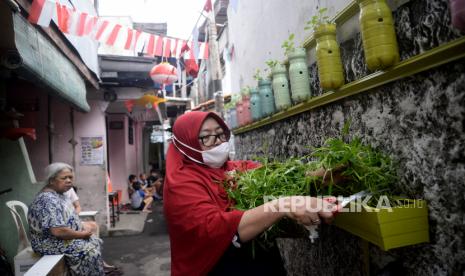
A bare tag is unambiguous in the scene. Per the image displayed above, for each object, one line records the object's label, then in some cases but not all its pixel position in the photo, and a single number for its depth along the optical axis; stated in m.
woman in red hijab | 1.44
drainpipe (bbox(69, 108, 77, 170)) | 6.92
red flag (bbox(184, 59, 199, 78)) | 6.85
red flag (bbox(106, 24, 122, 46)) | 4.76
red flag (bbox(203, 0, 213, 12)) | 6.52
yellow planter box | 1.25
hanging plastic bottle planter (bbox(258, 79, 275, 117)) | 3.38
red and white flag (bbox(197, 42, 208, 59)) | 6.57
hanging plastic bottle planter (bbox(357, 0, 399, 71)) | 1.48
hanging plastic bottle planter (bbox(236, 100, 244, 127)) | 4.74
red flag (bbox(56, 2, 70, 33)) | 3.87
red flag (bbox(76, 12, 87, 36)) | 4.19
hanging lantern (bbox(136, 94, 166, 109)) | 7.83
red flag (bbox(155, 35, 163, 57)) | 5.54
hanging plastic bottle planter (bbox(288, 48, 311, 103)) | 2.51
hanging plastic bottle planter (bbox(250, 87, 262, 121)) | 3.72
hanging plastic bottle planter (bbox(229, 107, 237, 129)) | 5.51
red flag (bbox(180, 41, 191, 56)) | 6.03
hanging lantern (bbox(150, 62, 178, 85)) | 6.61
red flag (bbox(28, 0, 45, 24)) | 2.98
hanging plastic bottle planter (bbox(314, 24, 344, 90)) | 1.99
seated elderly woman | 3.25
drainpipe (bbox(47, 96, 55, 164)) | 6.49
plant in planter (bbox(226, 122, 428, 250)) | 1.28
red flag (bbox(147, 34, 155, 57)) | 5.45
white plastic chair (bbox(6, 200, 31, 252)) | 3.83
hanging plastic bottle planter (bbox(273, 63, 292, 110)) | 2.96
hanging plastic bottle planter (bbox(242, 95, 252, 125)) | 4.38
